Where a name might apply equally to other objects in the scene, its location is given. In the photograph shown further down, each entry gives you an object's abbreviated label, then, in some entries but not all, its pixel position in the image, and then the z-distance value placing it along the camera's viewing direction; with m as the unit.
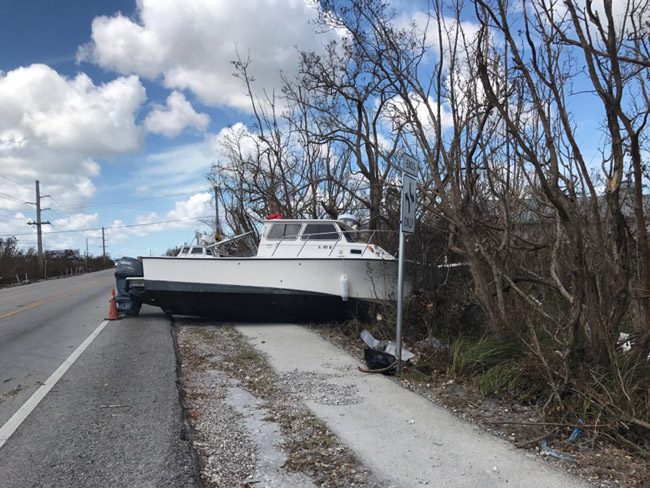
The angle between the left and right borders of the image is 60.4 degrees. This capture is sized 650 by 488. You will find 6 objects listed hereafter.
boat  11.00
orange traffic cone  13.55
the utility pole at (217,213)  38.89
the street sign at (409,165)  7.33
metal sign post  7.19
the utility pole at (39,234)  55.91
